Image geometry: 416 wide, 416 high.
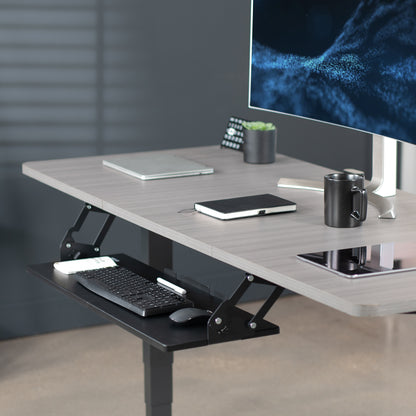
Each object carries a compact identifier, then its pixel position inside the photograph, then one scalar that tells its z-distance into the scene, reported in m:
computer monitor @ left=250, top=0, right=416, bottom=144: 3.36
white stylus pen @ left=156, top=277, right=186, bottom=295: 3.51
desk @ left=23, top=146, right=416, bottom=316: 2.65
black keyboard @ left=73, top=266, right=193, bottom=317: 3.35
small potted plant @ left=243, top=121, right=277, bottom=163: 4.36
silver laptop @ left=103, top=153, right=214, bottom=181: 4.05
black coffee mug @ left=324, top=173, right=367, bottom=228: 3.26
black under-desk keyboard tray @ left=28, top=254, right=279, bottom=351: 3.12
